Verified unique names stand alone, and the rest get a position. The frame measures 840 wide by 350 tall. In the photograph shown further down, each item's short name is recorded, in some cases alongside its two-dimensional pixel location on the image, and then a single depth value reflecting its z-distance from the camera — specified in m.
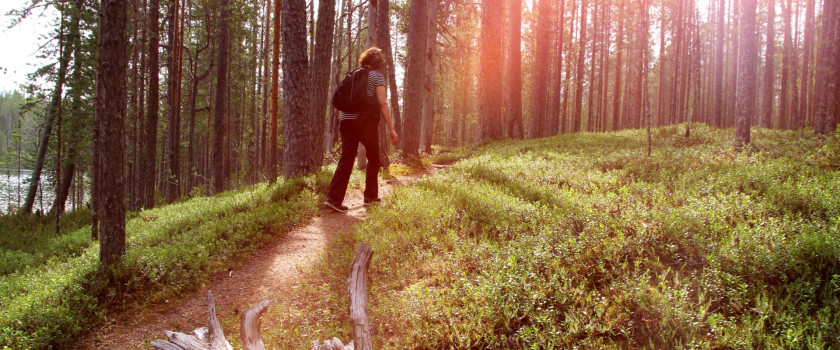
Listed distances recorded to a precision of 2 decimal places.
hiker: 6.49
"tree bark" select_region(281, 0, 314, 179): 8.27
